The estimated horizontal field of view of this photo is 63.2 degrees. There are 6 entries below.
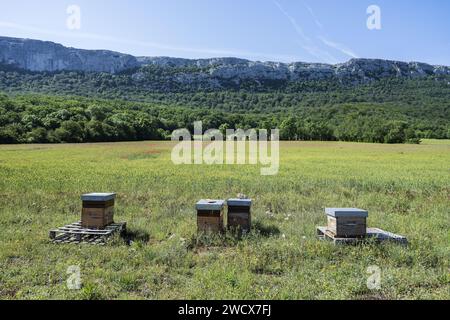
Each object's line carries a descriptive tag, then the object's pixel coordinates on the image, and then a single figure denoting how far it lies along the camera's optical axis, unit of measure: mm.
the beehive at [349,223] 8695
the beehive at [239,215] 9859
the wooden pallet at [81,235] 9039
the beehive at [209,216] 9406
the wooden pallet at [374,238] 8562
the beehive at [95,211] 9617
